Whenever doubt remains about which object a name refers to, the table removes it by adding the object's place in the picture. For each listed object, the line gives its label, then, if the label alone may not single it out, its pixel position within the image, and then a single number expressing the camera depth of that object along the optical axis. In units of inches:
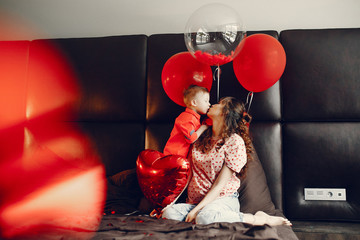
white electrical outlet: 66.4
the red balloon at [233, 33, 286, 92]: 58.7
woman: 55.2
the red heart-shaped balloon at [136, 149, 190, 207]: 55.5
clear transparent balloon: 54.1
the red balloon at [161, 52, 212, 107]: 61.7
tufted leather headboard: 66.7
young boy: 61.1
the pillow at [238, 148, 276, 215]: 61.1
